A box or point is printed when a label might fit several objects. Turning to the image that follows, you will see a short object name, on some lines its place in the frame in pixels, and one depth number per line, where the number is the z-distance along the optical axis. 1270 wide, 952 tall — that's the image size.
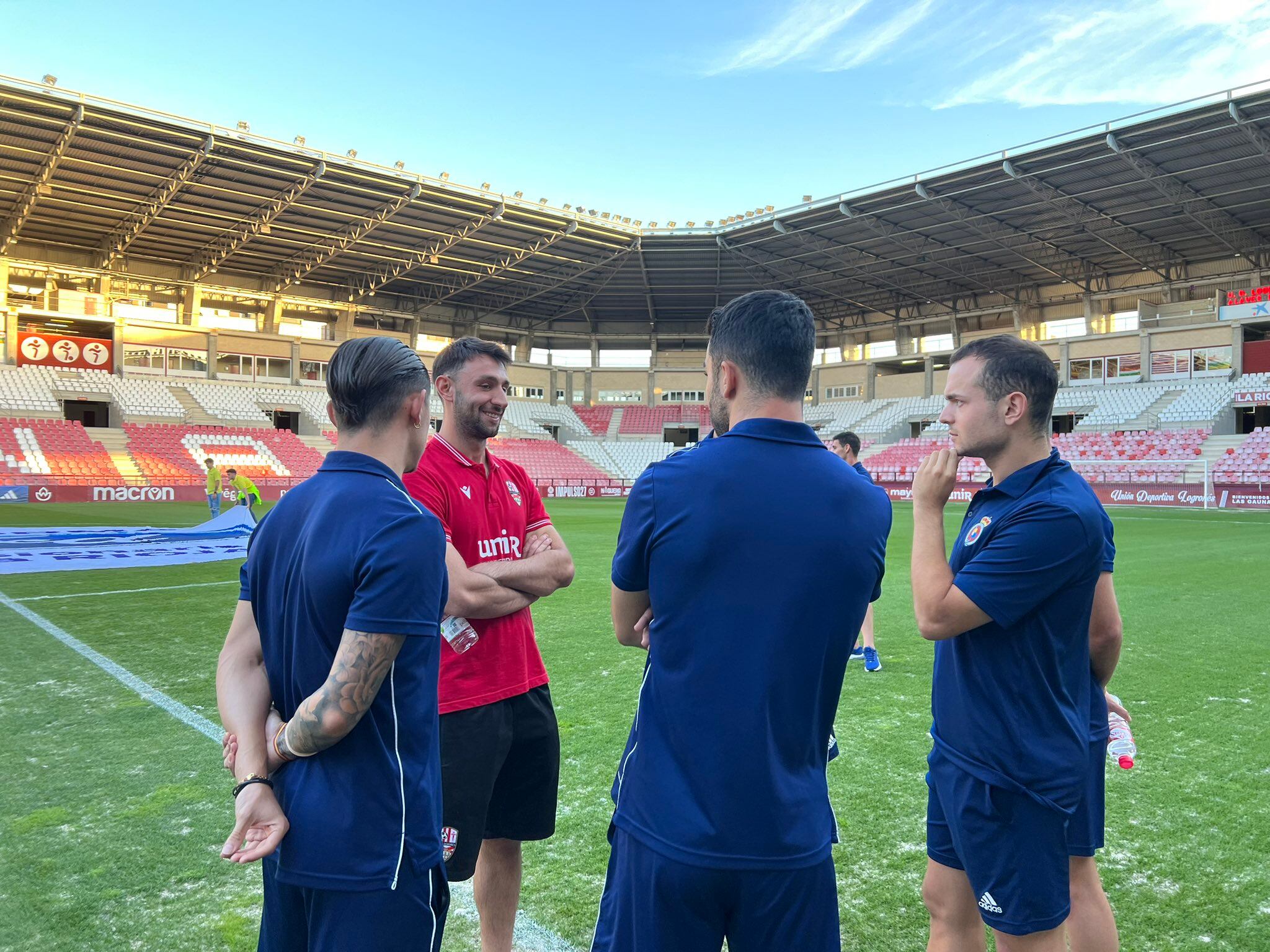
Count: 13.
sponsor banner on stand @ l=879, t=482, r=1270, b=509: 29.73
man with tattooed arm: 1.81
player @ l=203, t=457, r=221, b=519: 22.11
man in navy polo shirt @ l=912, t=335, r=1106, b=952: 2.14
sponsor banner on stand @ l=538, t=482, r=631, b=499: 45.41
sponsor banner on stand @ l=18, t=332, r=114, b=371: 40.66
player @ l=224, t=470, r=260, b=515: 19.52
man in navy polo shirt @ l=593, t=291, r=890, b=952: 1.71
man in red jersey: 2.88
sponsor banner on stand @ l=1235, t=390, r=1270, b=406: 37.41
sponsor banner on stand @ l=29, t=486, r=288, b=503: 28.86
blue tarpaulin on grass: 13.75
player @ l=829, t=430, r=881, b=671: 7.23
